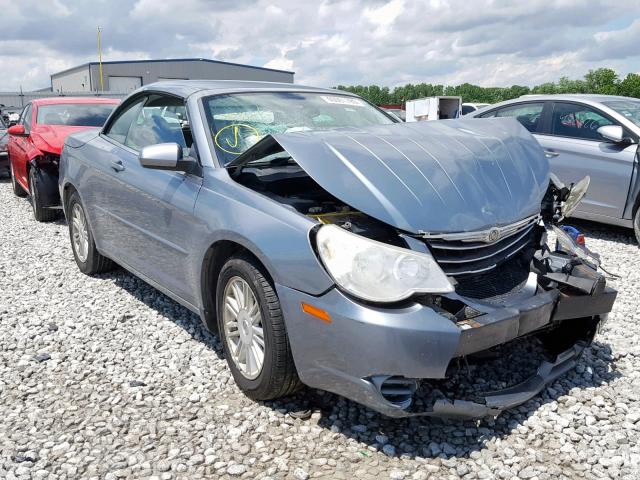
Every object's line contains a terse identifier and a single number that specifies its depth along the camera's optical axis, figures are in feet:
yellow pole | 119.85
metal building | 135.46
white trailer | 74.49
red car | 24.91
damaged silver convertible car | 8.09
